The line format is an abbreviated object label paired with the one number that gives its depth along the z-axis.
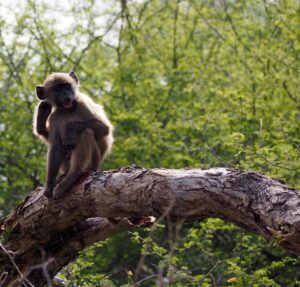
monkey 17.30
